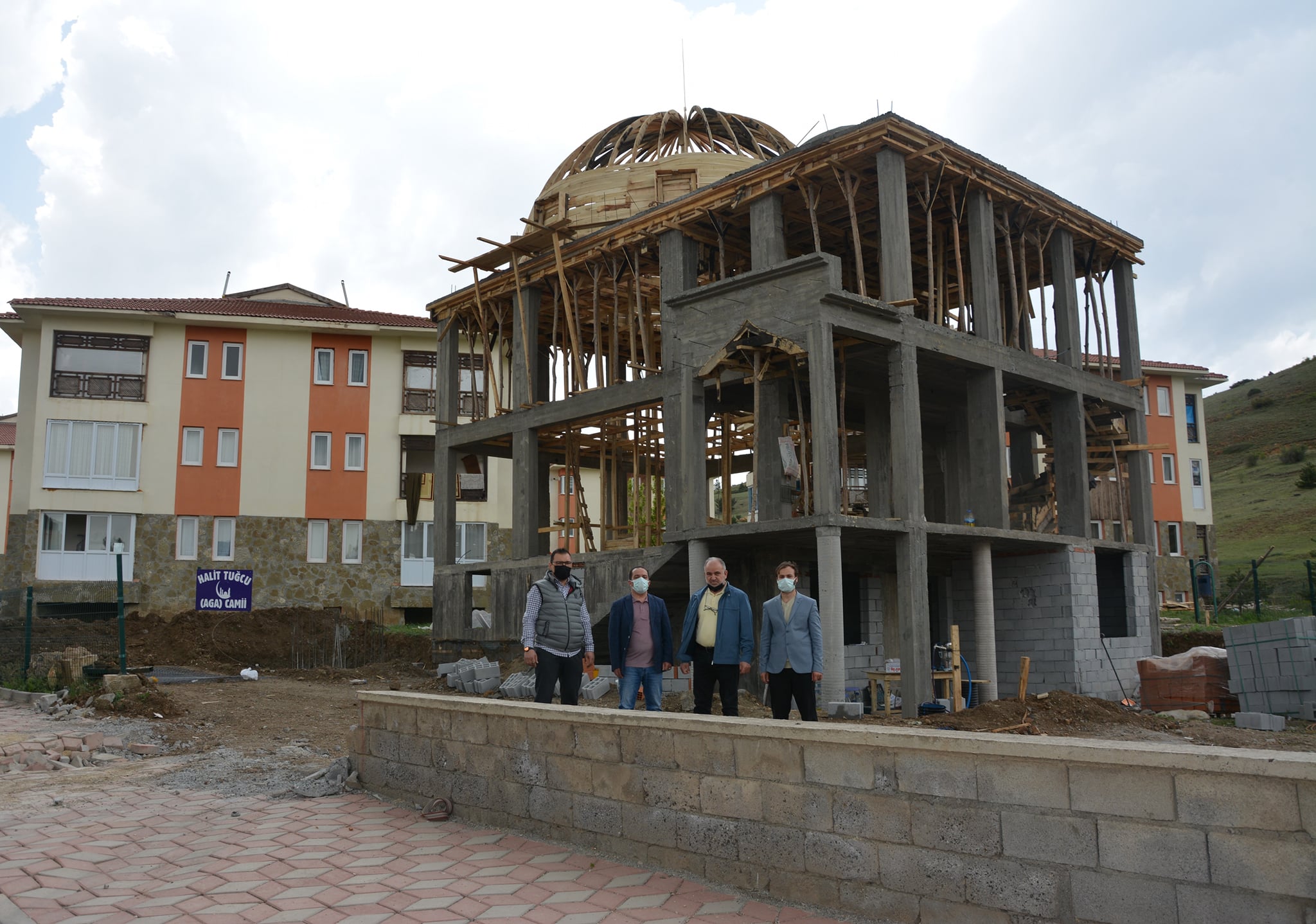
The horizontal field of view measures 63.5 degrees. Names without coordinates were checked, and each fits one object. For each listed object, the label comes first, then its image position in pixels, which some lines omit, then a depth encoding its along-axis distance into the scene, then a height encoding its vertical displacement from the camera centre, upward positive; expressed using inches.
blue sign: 1088.2 +13.1
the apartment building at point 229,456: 1273.4 +183.0
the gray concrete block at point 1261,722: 629.6 -78.2
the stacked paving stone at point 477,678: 786.2 -58.1
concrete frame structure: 673.0 +155.4
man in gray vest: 377.4 -11.5
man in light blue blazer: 353.7 -18.6
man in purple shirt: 392.8 -18.1
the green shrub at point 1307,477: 2224.4 +234.3
